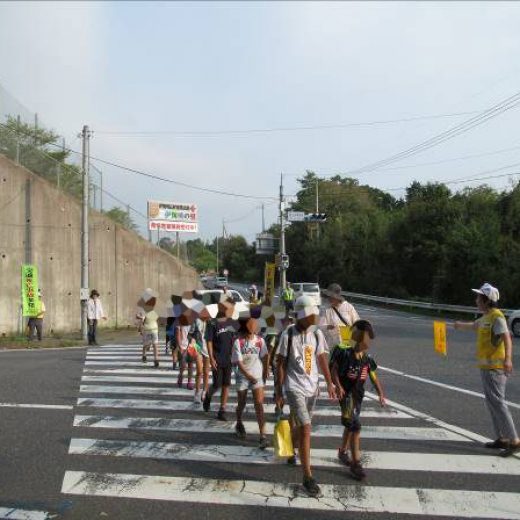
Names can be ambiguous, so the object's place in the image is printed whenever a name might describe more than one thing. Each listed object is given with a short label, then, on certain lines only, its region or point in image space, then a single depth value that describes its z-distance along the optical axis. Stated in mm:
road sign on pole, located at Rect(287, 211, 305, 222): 45300
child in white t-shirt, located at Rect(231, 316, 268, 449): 7172
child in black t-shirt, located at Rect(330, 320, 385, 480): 6059
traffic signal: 45375
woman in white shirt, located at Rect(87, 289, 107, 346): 19125
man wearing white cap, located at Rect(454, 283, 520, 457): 6781
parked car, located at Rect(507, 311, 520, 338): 21047
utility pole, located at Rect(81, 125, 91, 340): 20906
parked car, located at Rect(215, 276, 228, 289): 55388
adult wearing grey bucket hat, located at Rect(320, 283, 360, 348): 7945
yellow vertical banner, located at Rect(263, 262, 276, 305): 34719
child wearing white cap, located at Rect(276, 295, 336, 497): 5789
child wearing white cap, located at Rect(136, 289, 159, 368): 13734
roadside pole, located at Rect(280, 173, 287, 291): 41188
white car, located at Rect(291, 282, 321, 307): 40969
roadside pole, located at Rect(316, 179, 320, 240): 62931
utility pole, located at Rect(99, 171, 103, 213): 26491
